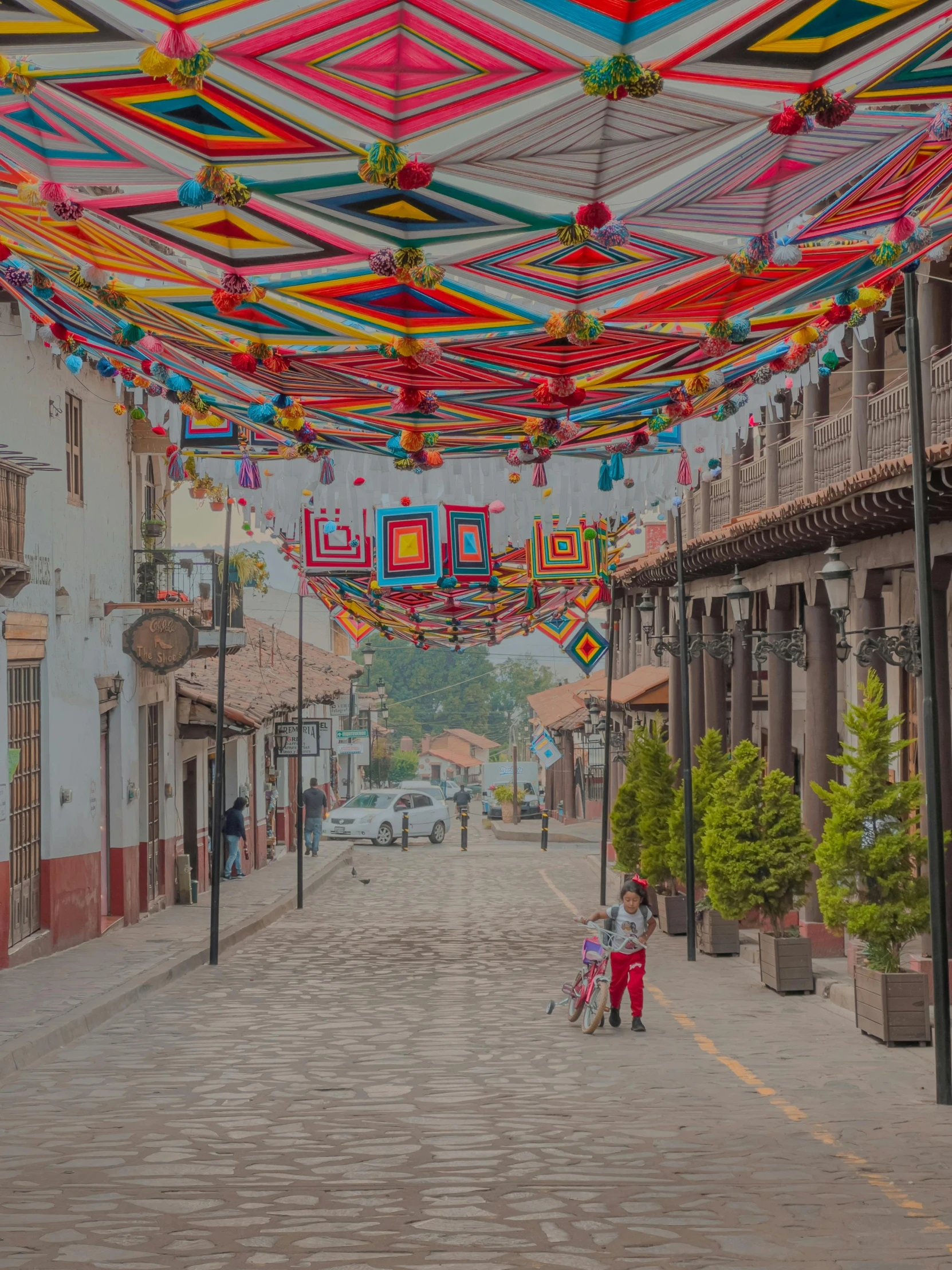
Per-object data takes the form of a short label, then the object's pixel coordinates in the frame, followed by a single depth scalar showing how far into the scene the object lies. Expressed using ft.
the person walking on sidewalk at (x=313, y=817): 126.93
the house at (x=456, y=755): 374.22
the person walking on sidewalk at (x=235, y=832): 100.73
